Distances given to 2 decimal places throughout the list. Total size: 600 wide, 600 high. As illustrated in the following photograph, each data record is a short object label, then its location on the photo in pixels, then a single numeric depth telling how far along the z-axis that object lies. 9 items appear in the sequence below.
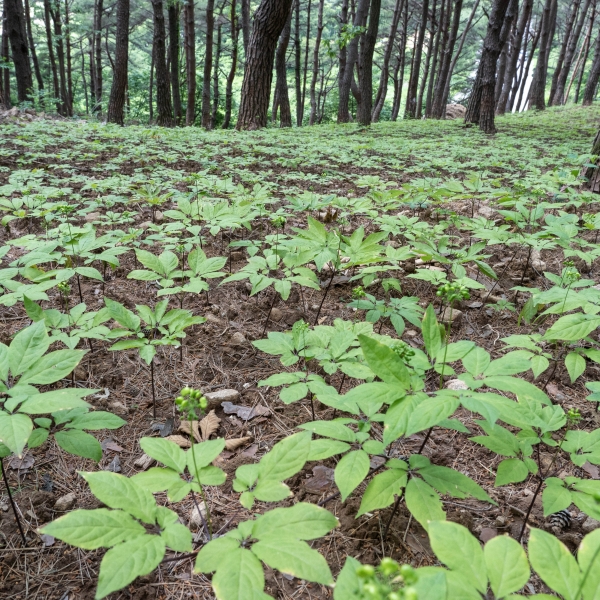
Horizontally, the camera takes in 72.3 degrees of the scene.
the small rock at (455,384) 2.09
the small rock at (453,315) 2.51
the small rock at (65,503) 1.41
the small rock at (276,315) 2.58
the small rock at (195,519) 1.38
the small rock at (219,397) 1.89
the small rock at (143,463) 1.61
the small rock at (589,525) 1.35
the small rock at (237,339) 2.32
